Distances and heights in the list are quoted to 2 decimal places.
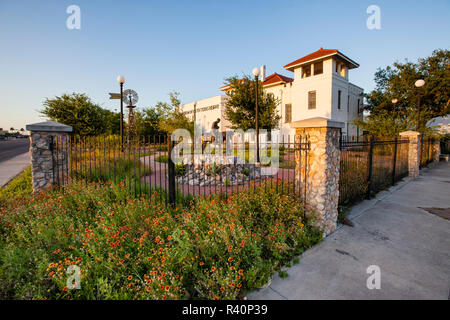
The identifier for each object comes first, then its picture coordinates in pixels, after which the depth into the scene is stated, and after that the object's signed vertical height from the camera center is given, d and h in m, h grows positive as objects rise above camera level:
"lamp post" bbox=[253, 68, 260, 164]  10.10 +3.53
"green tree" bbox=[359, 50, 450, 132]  19.05 +5.45
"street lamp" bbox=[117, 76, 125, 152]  11.37 +3.51
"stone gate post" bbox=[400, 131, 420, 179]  9.80 -0.29
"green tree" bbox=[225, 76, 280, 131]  16.80 +3.23
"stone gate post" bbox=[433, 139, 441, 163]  14.85 -0.37
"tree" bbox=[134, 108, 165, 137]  27.70 +3.51
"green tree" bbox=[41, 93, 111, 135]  13.18 +2.17
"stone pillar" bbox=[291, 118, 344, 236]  4.18 -0.47
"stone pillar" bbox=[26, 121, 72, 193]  5.38 -0.16
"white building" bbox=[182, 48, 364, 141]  19.20 +5.55
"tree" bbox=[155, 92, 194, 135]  23.36 +3.38
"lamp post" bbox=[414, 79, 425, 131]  10.33 +3.06
